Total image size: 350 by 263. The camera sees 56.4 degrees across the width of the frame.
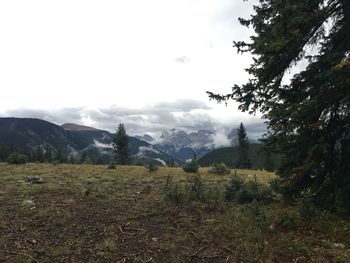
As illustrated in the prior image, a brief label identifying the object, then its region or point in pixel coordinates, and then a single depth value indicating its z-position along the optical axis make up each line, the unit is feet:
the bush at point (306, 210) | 32.73
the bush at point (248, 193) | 42.86
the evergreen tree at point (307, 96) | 32.45
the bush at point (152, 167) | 88.75
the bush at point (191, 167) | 88.43
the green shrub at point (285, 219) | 31.99
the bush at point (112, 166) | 94.75
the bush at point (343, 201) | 31.44
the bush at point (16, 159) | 98.31
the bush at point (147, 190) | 54.34
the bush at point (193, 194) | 45.85
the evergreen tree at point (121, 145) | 205.87
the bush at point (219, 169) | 83.66
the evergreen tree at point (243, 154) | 211.61
